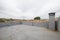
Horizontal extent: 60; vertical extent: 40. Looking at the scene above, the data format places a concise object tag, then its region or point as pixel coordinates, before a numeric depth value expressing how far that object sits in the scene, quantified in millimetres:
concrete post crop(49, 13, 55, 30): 4020
